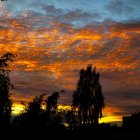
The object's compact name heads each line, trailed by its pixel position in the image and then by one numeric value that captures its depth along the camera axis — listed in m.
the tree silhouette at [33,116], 22.88
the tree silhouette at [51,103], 25.10
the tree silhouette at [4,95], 18.12
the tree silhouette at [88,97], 57.06
